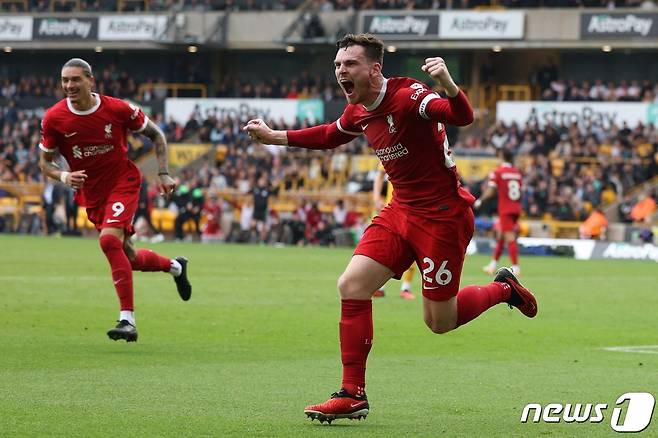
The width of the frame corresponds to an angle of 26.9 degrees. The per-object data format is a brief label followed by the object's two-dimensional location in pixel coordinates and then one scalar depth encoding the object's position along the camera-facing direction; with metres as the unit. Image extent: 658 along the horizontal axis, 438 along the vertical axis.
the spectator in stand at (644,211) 39.03
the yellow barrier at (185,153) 51.38
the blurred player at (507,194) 25.39
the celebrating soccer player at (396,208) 8.29
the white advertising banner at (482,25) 52.19
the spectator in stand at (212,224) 43.12
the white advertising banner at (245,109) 52.03
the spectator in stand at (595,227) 38.44
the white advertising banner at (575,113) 45.50
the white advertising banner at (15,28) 60.53
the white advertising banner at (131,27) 57.97
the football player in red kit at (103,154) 12.66
